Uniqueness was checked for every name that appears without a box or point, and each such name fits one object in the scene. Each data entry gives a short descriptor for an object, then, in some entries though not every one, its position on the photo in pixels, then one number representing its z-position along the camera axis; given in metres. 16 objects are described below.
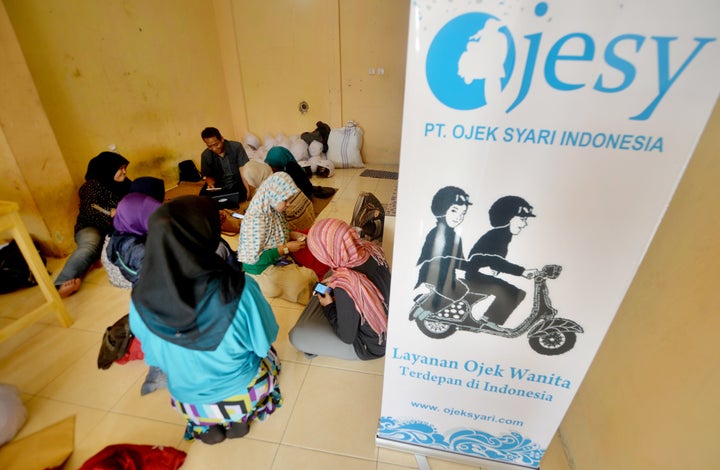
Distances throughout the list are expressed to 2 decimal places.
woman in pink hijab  1.51
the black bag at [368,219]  2.51
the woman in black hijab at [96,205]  2.58
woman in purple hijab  2.01
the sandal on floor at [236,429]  1.48
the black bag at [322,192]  4.11
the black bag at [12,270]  2.39
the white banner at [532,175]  0.68
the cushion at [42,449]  1.38
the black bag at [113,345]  1.82
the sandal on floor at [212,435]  1.46
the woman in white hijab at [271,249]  2.28
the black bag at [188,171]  4.56
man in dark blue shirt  3.70
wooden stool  1.73
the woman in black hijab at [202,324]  1.05
